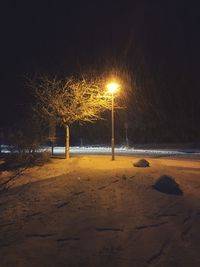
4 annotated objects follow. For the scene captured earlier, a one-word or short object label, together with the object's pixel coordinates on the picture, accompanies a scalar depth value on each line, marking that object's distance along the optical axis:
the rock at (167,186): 6.17
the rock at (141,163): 9.51
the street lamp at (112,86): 12.16
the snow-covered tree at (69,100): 12.94
